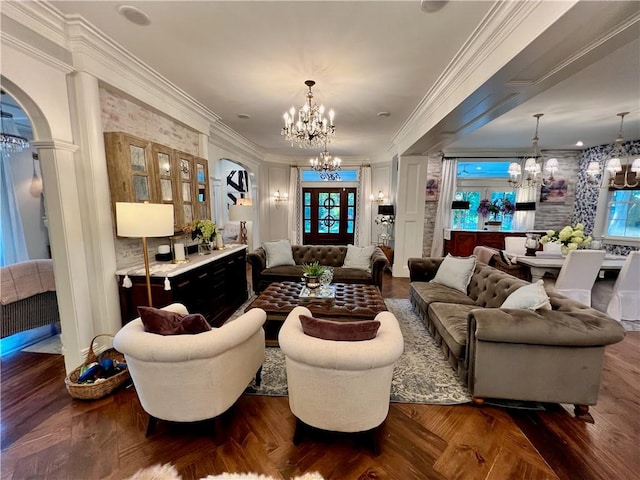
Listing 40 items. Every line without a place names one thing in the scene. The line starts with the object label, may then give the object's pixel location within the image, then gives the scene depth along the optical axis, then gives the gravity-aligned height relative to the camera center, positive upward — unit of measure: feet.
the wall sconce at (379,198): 24.21 +0.72
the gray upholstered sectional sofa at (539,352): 6.20 -3.51
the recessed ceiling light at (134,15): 6.56 +4.79
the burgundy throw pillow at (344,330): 5.26 -2.46
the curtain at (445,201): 22.63 +0.45
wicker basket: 6.99 -4.79
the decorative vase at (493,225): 21.89 -1.50
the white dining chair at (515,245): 15.79 -2.30
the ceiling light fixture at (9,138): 11.04 +2.75
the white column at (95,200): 7.82 +0.13
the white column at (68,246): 7.33 -1.22
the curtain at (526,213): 22.15 -0.51
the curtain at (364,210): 25.32 -0.40
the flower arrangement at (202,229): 12.10 -1.10
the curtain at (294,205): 26.14 +0.04
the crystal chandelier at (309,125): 10.27 +3.13
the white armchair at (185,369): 5.18 -3.36
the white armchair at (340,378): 4.89 -3.32
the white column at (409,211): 18.37 -0.35
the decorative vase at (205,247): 12.70 -2.01
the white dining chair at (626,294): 11.25 -3.82
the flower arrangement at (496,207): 22.40 -0.03
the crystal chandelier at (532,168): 15.88 +2.43
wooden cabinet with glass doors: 8.64 +1.11
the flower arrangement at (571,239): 11.44 -1.39
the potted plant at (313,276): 10.82 -2.86
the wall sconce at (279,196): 26.18 +0.86
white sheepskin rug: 5.05 -5.12
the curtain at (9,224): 12.56 -0.97
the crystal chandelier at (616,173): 16.29 +2.33
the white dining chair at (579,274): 11.14 -2.86
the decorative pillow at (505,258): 13.94 -2.69
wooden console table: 8.98 -3.08
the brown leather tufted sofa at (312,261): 13.92 -3.51
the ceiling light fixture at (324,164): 14.53 +2.36
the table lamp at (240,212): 15.89 -0.42
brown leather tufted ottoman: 9.17 -3.62
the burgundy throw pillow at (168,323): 5.59 -2.50
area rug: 7.27 -5.12
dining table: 12.12 -2.56
